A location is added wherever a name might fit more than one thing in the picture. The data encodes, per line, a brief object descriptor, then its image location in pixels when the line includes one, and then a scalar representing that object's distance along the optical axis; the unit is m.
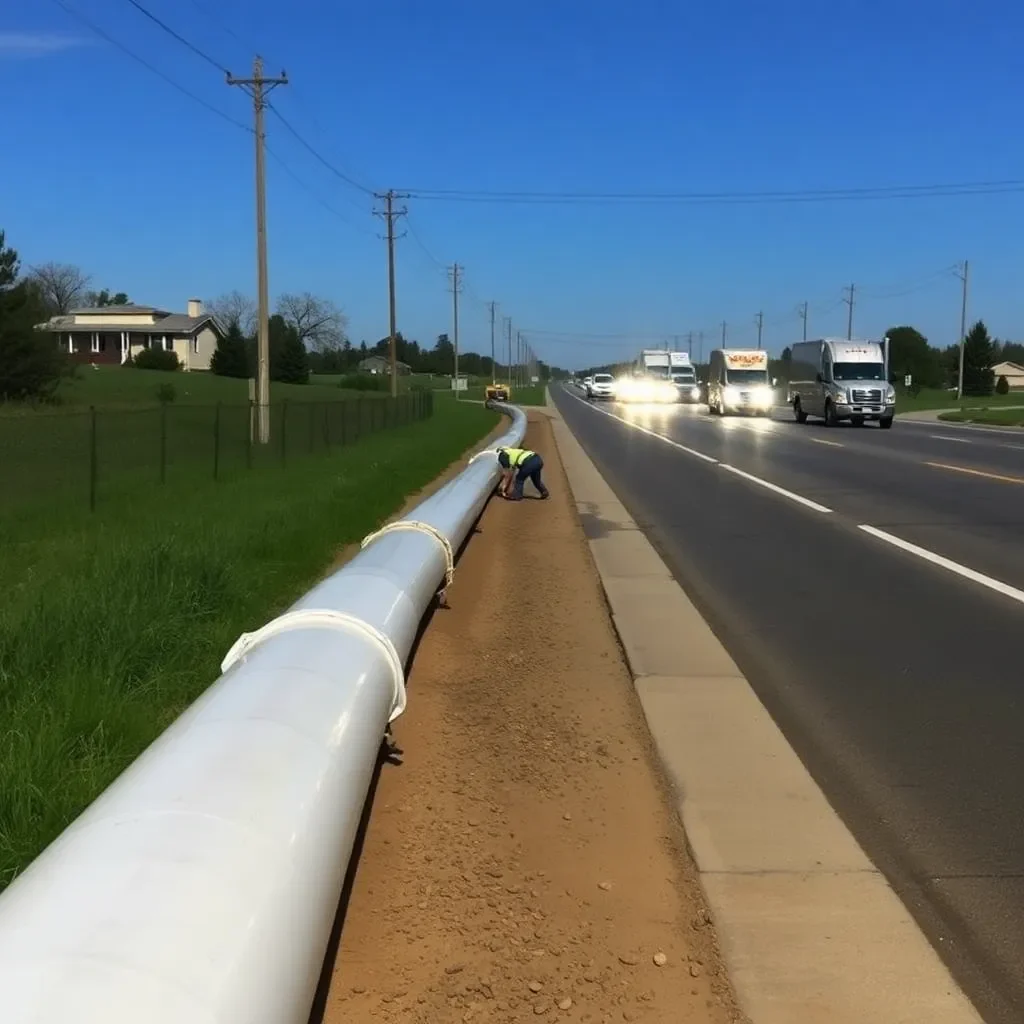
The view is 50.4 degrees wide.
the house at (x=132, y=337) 109.06
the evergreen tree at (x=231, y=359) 96.44
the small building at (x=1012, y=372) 170.93
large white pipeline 2.13
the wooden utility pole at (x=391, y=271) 52.88
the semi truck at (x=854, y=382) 38.56
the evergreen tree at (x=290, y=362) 100.31
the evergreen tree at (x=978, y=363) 111.00
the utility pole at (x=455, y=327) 88.38
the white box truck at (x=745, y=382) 50.56
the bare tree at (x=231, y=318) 130.27
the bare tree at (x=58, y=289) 120.97
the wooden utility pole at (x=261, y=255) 27.98
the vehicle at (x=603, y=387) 90.69
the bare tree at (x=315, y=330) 150.75
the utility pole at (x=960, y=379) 77.67
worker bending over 16.11
